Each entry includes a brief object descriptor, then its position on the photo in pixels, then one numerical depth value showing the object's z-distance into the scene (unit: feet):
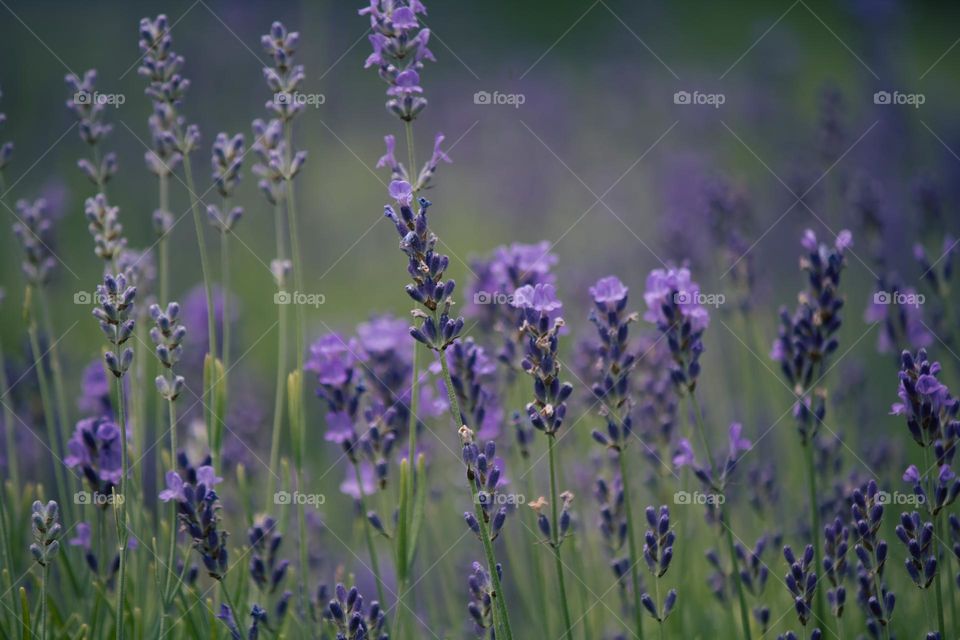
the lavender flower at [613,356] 4.84
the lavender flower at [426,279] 4.71
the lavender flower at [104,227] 4.86
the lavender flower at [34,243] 5.01
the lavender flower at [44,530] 4.71
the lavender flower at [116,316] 4.73
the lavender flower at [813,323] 4.89
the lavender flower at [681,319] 4.87
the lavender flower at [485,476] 4.69
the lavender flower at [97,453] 4.85
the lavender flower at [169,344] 4.77
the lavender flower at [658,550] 4.76
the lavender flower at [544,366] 4.73
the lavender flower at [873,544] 4.75
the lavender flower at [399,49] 4.82
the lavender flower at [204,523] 4.73
